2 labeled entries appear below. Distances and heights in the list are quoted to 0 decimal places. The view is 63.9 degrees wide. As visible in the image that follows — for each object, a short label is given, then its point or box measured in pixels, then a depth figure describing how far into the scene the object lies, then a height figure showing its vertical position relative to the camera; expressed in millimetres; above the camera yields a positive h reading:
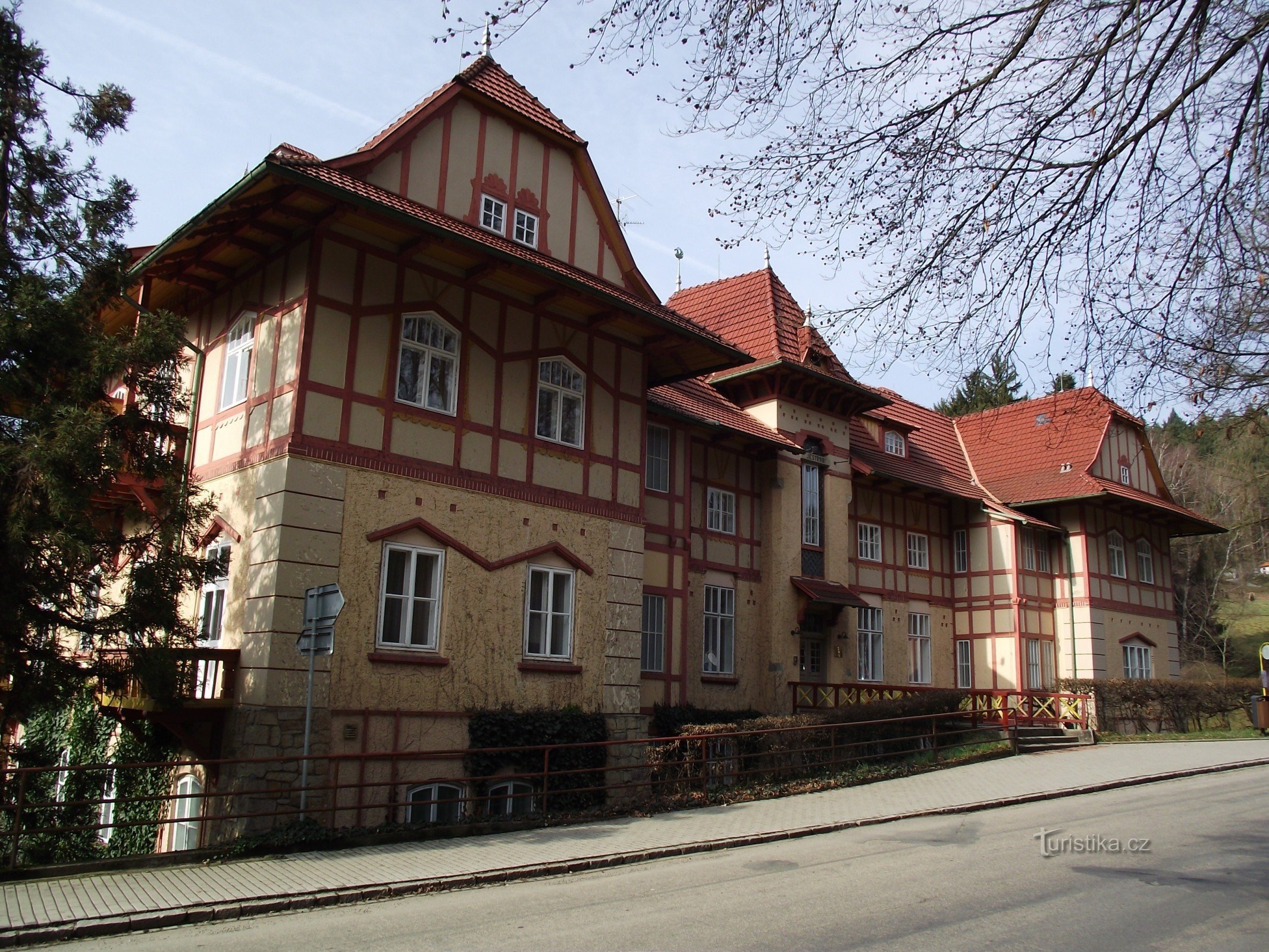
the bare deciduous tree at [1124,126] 8148 +4737
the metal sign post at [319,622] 12188 +738
